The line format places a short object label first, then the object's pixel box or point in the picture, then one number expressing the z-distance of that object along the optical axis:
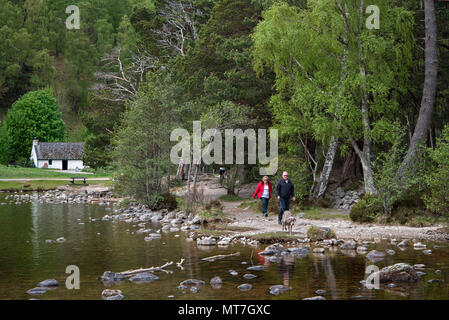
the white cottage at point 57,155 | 88.81
